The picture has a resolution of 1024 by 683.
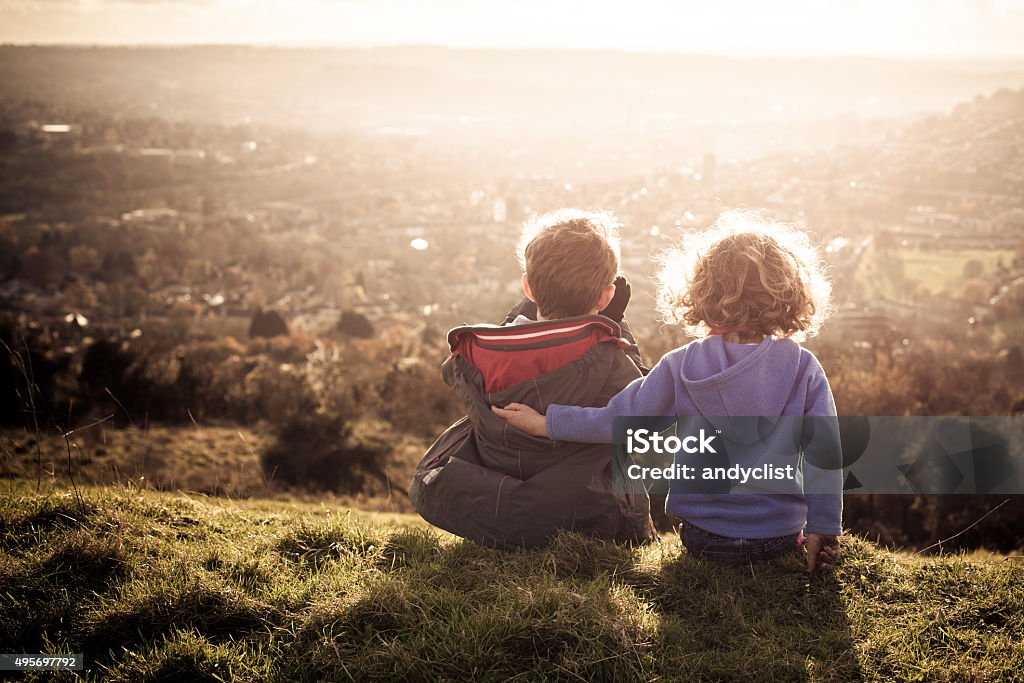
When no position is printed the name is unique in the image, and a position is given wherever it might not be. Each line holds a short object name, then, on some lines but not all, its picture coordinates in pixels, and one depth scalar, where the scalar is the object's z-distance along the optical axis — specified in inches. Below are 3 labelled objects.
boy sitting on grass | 120.6
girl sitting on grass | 110.3
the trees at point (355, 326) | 900.0
